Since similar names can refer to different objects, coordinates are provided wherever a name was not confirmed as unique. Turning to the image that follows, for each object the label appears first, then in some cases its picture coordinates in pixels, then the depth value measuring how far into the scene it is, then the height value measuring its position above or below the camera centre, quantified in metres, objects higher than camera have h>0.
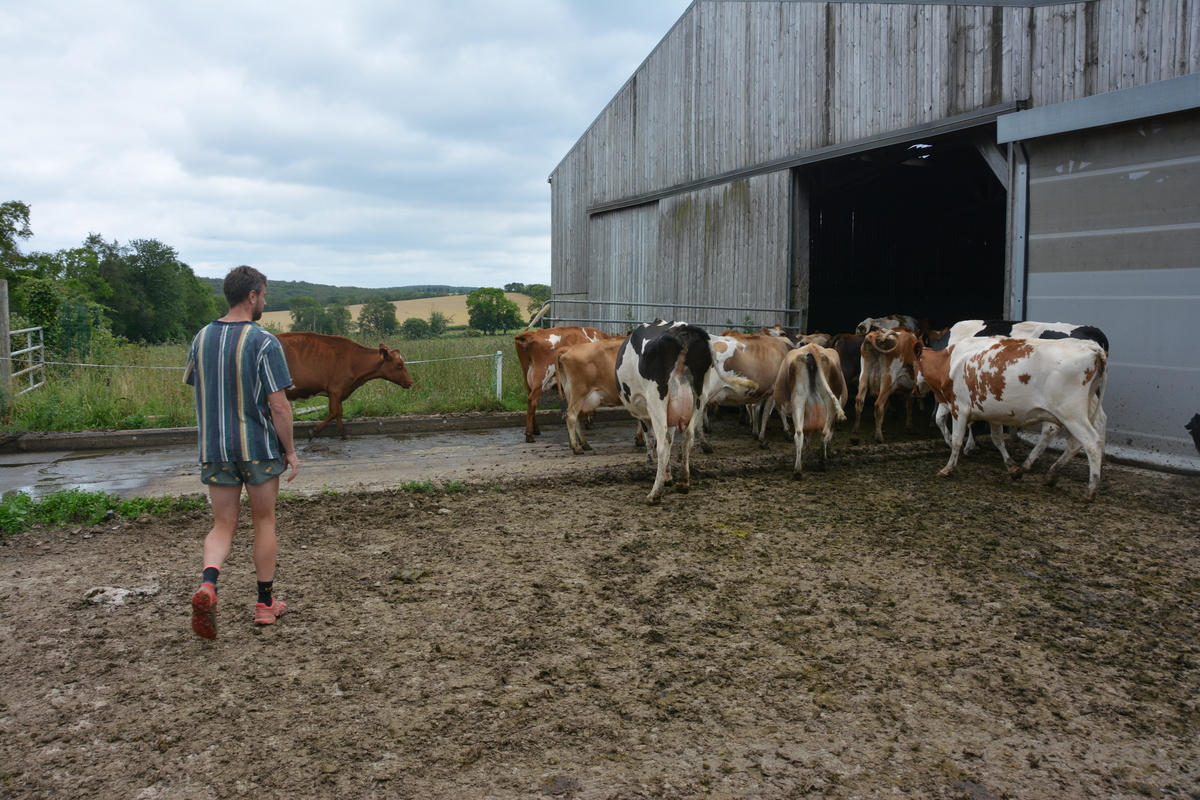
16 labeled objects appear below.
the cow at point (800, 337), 10.71 +0.06
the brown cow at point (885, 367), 10.25 -0.38
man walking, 3.96 -0.35
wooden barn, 8.05 +2.85
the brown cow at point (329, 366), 10.96 -0.30
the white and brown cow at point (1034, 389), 6.97 -0.49
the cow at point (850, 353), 11.21 -0.19
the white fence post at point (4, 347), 11.83 +0.04
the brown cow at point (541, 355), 11.17 -0.17
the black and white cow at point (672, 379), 7.33 -0.36
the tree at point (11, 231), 40.19 +6.46
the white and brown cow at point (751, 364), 9.58 -0.29
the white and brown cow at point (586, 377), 9.52 -0.43
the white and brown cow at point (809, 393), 8.12 -0.58
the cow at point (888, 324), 13.46 +0.30
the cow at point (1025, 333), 7.98 +0.06
